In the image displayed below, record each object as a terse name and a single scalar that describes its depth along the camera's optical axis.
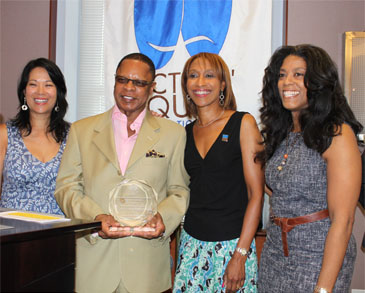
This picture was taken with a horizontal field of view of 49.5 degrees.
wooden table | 1.05
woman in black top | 2.20
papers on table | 1.38
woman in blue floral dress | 2.51
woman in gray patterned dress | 1.77
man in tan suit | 2.09
